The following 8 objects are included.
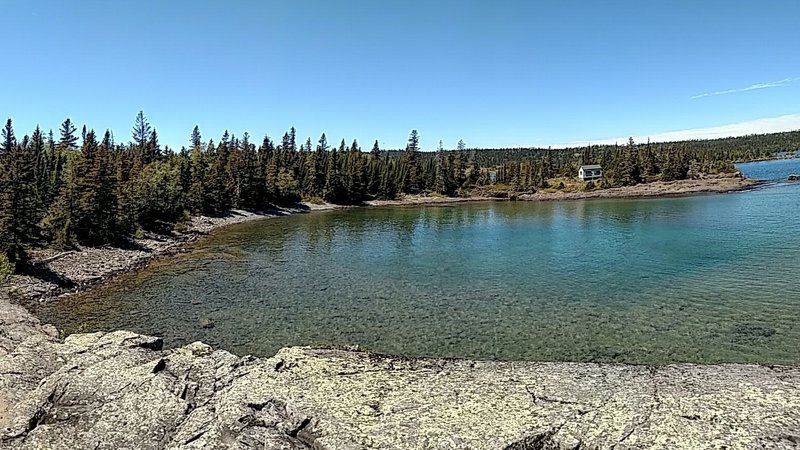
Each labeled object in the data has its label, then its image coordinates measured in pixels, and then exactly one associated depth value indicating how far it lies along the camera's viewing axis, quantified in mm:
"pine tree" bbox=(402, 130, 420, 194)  136250
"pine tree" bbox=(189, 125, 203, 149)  130750
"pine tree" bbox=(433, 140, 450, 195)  137750
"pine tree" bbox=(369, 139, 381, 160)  145500
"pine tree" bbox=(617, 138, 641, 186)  133000
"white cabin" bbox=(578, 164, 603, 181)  150000
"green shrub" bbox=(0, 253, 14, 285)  30023
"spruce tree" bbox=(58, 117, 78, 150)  105000
